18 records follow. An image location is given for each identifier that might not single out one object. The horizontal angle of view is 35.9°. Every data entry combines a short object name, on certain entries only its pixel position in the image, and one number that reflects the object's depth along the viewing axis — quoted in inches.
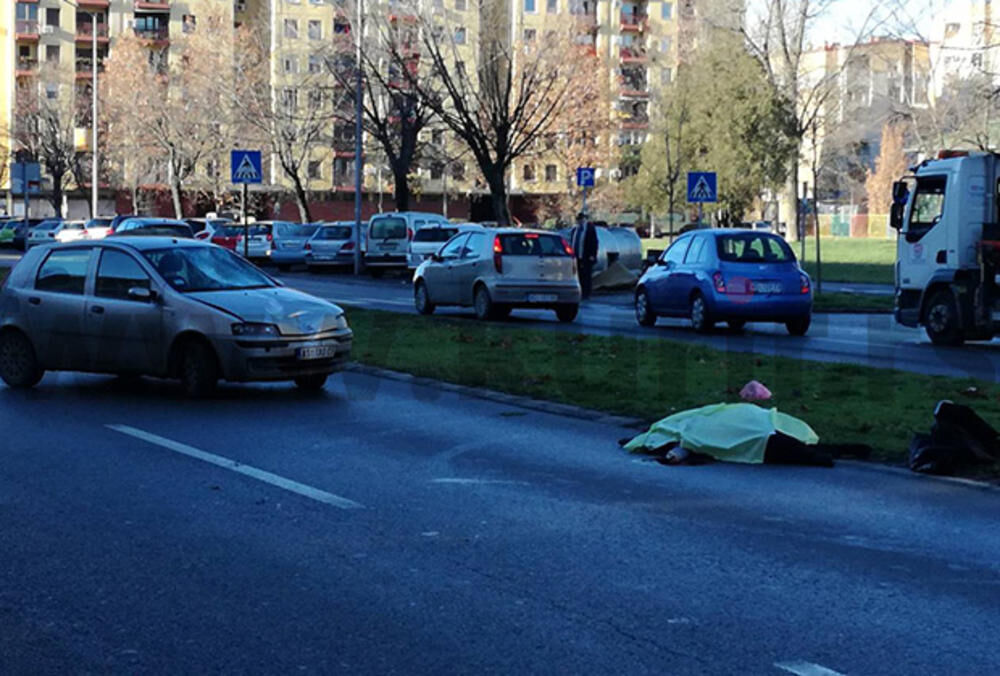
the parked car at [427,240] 1691.7
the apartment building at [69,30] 3971.5
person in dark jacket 1326.3
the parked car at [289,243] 2063.2
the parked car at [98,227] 2100.8
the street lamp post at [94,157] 2723.9
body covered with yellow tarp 419.5
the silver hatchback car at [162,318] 554.6
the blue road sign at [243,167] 1238.3
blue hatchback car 909.8
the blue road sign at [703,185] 1272.1
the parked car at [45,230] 2588.6
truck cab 850.8
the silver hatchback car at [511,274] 1006.4
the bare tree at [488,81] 1802.4
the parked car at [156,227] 1513.3
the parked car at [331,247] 1925.4
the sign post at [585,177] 1561.4
